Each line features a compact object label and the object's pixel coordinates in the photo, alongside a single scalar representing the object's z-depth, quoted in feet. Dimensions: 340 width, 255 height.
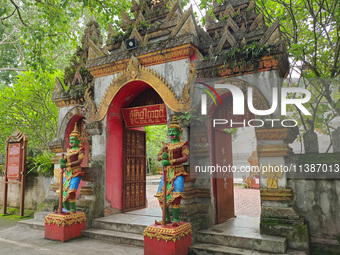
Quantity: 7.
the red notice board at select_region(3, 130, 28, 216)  28.07
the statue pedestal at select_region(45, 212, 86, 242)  18.58
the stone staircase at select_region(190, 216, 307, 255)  14.46
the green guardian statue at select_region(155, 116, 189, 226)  15.47
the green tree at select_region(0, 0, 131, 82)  22.48
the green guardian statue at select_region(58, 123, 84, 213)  19.66
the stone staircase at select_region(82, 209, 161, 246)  18.24
